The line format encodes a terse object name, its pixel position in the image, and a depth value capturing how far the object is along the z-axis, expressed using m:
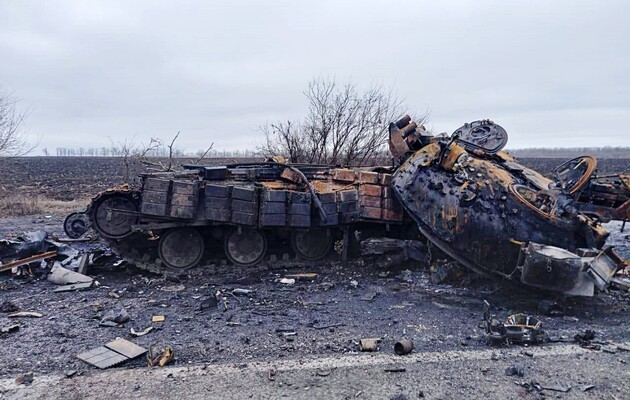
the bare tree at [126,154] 15.79
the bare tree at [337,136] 16.77
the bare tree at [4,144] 17.55
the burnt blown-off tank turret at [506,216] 6.25
